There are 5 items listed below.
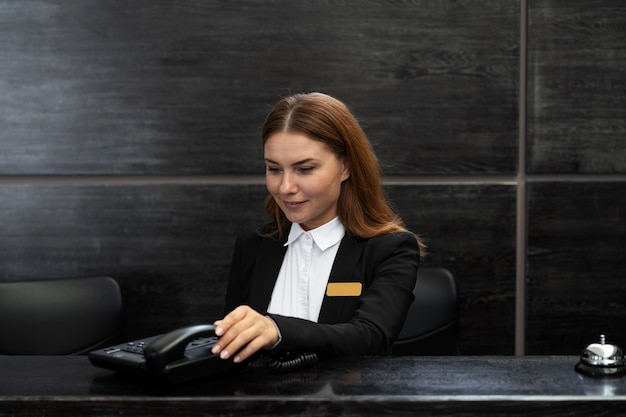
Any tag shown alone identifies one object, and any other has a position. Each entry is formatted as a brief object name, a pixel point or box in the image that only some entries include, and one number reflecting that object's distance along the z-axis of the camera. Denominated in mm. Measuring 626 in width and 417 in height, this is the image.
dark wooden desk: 2229
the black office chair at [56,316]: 3387
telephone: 2266
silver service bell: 2329
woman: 2765
